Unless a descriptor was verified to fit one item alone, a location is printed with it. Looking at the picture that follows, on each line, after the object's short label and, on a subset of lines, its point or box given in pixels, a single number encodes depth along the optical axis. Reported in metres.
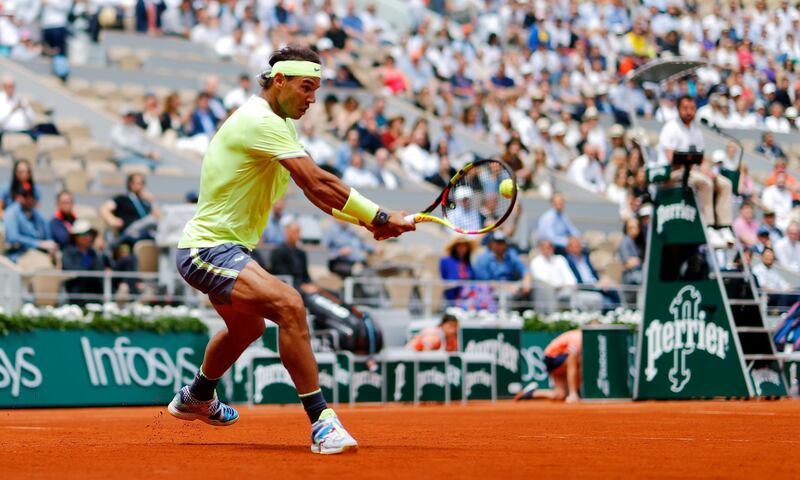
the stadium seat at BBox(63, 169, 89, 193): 19.50
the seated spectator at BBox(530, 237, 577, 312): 19.91
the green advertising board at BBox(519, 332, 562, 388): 18.36
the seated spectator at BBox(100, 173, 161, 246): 18.08
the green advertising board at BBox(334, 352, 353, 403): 15.95
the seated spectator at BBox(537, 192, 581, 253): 20.75
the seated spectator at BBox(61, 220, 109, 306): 16.33
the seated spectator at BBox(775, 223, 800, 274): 21.55
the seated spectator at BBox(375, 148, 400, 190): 22.67
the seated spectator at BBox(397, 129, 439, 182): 24.03
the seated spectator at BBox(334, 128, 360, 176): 22.23
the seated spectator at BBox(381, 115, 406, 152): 24.27
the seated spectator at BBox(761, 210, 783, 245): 22.41
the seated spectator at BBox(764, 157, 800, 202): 24.66
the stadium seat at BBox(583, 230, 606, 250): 22.81
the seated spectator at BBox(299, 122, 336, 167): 22.55
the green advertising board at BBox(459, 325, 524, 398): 17.41
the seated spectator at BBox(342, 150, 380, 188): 22.03
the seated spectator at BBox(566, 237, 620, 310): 19.50
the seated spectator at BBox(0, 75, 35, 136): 20.38
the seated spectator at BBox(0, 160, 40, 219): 17.02
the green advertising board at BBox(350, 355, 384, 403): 16.03
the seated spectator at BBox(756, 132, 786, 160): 28.30
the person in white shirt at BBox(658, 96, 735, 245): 14.55
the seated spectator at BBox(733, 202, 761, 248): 21.27
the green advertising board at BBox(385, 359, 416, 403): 16.33
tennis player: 7.44
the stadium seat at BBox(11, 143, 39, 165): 19.92
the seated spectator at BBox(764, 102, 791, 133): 30.48
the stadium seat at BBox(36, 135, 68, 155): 20.47
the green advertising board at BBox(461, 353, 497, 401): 17.08
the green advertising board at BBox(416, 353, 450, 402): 16.50
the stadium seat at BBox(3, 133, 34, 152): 20.20
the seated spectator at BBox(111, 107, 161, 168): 21.16
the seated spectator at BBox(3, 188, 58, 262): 16.69
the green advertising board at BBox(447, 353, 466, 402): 16.88
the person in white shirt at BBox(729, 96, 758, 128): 29.94
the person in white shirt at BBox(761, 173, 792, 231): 24.22
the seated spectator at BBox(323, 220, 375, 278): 18.92
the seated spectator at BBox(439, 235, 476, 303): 18.89
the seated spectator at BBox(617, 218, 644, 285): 19.95
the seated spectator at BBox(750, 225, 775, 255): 20.76
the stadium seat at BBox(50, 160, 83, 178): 19.67
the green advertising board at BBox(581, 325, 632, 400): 16.28
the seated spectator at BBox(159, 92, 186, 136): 22.33
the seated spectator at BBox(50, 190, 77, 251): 17.08
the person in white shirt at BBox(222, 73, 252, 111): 23.07
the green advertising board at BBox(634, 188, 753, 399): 14.48
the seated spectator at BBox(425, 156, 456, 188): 23.62
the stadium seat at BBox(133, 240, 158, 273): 17.48
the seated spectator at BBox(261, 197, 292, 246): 18.56
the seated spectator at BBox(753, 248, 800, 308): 18.88
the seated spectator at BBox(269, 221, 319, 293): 16.80
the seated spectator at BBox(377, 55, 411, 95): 27.42
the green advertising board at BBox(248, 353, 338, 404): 15.61
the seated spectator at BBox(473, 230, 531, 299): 19.23
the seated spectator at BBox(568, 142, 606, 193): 25.75
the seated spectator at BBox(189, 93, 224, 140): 22.25
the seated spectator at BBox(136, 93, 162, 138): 22.23
